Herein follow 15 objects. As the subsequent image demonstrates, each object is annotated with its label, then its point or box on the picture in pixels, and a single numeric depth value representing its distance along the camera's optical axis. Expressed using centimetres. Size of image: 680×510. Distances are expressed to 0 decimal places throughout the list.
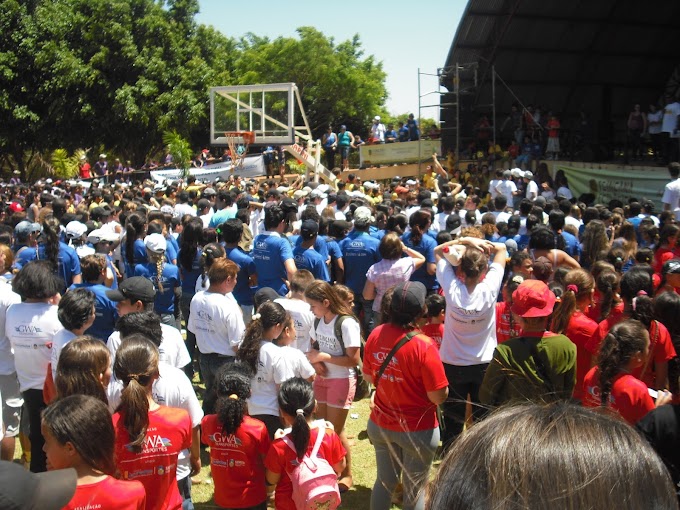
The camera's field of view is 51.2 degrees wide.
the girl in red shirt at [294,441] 388
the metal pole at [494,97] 2052
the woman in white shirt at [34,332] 490
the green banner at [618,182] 1493
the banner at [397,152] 2303
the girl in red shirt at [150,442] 346
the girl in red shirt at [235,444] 399
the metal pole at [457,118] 2088
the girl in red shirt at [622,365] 357
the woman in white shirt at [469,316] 487
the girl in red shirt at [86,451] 278
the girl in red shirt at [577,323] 488
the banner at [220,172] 2264
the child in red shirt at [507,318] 559
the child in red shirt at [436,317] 577
